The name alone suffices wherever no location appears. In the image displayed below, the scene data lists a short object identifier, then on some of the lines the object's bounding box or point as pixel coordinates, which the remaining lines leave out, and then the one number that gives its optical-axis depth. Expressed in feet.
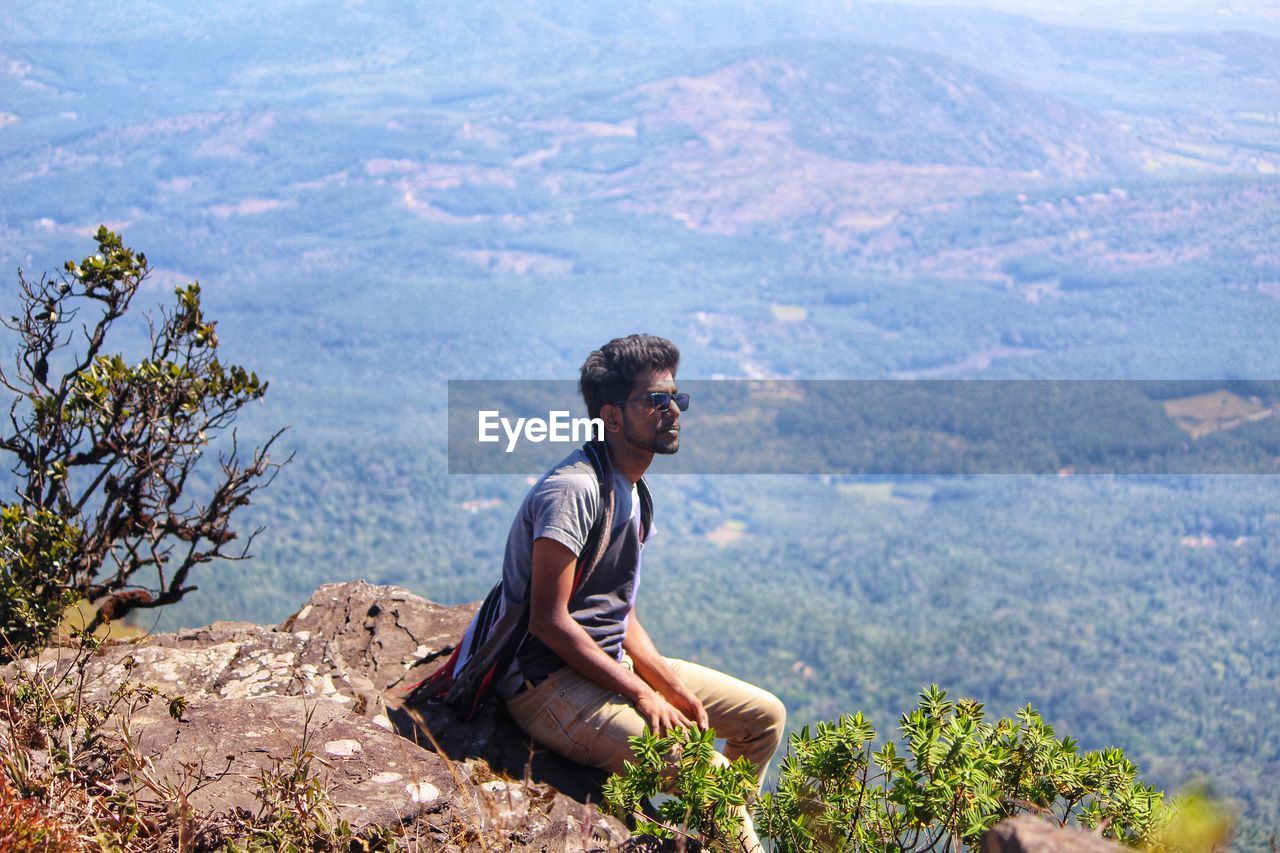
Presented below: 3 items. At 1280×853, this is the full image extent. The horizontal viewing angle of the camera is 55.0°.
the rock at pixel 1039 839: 9.91
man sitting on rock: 15.84
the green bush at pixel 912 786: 13.20
